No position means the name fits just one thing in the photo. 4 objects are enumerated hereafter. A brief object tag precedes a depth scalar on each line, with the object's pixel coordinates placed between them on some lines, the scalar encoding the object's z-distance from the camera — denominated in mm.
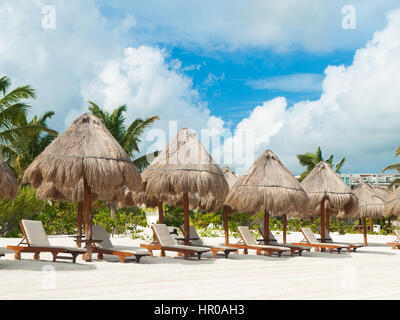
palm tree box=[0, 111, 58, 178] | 21531
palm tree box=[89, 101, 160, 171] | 28875
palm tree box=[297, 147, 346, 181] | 42688
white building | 86775
